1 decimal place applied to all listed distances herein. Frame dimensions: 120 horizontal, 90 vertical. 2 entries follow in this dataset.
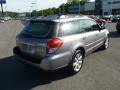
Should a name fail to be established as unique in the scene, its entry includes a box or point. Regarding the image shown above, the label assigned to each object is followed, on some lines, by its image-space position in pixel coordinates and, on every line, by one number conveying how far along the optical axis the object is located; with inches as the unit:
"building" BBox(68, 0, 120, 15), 1373.6
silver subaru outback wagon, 92.6
